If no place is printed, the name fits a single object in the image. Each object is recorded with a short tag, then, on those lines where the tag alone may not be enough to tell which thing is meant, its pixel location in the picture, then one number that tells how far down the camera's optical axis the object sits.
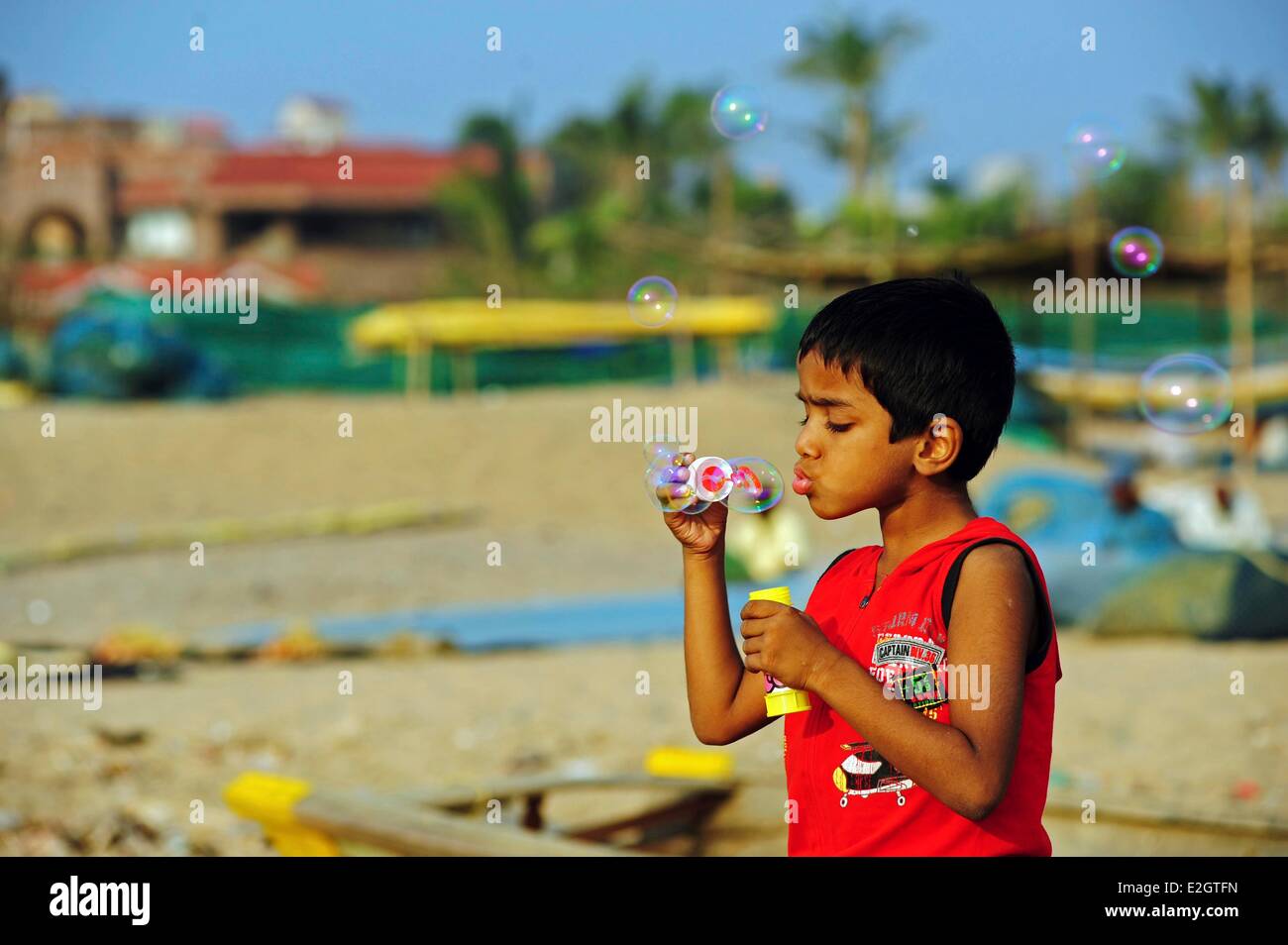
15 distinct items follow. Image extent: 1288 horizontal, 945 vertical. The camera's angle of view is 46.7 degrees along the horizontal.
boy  1.57
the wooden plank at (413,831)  3.16
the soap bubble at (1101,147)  3.86
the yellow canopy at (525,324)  20.05
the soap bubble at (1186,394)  3.51
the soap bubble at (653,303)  3.41
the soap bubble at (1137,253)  4.10
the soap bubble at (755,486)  2.03
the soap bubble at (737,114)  3.53
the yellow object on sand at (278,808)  3.60
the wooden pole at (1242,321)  15.86
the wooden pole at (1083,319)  15.70
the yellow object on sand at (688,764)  4.26
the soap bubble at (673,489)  1.80
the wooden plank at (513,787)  3.93
